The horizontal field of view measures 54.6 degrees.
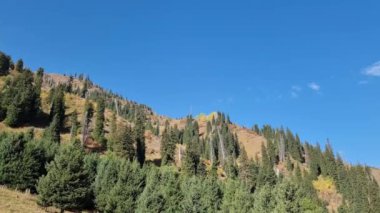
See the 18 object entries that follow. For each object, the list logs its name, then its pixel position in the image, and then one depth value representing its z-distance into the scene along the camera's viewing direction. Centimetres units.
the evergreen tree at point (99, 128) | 10388
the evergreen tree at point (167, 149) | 10038
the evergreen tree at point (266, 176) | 10514
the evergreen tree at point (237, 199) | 6194
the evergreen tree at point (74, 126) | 10132
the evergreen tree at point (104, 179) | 5826
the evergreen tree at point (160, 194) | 5425
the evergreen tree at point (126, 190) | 5716
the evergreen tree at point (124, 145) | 9250
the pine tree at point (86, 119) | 10089
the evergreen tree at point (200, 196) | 6088
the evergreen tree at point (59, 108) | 10675
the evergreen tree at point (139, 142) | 9962
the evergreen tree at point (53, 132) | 9094
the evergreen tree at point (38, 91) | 11319
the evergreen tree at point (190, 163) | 9070
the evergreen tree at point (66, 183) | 4828
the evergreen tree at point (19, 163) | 5662
